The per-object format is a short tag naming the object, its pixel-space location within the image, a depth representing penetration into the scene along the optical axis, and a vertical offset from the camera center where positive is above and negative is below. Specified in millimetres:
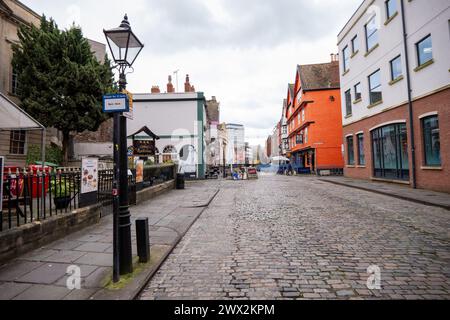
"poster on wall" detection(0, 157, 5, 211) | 4194 +11
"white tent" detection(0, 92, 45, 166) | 7461 +1793
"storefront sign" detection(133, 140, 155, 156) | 15945 +1437
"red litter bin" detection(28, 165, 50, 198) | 7501 +135
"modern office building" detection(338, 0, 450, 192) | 10828 +4000
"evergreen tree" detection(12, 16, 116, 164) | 14547 +5933
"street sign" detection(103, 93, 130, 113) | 3422 +961
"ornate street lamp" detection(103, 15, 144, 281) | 3434 +154
